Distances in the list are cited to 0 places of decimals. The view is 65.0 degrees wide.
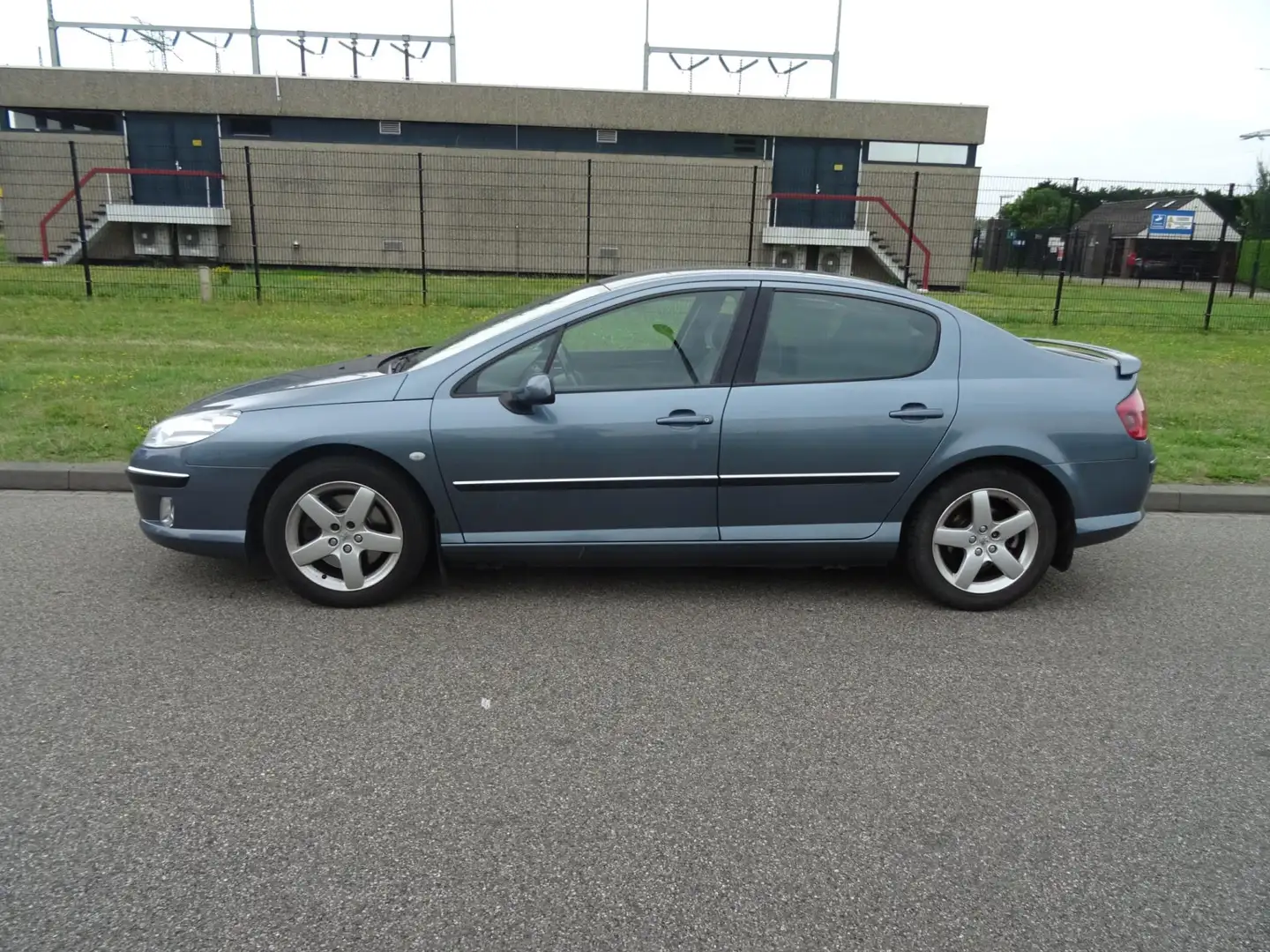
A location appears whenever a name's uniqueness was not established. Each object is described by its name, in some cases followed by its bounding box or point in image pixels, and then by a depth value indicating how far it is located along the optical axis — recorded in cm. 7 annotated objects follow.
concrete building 2461
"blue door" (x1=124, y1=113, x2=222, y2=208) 2598
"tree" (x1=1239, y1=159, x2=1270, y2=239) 2386
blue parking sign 3650
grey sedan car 433
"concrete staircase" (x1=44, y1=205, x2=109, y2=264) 2523
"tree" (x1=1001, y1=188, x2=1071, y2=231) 5784
